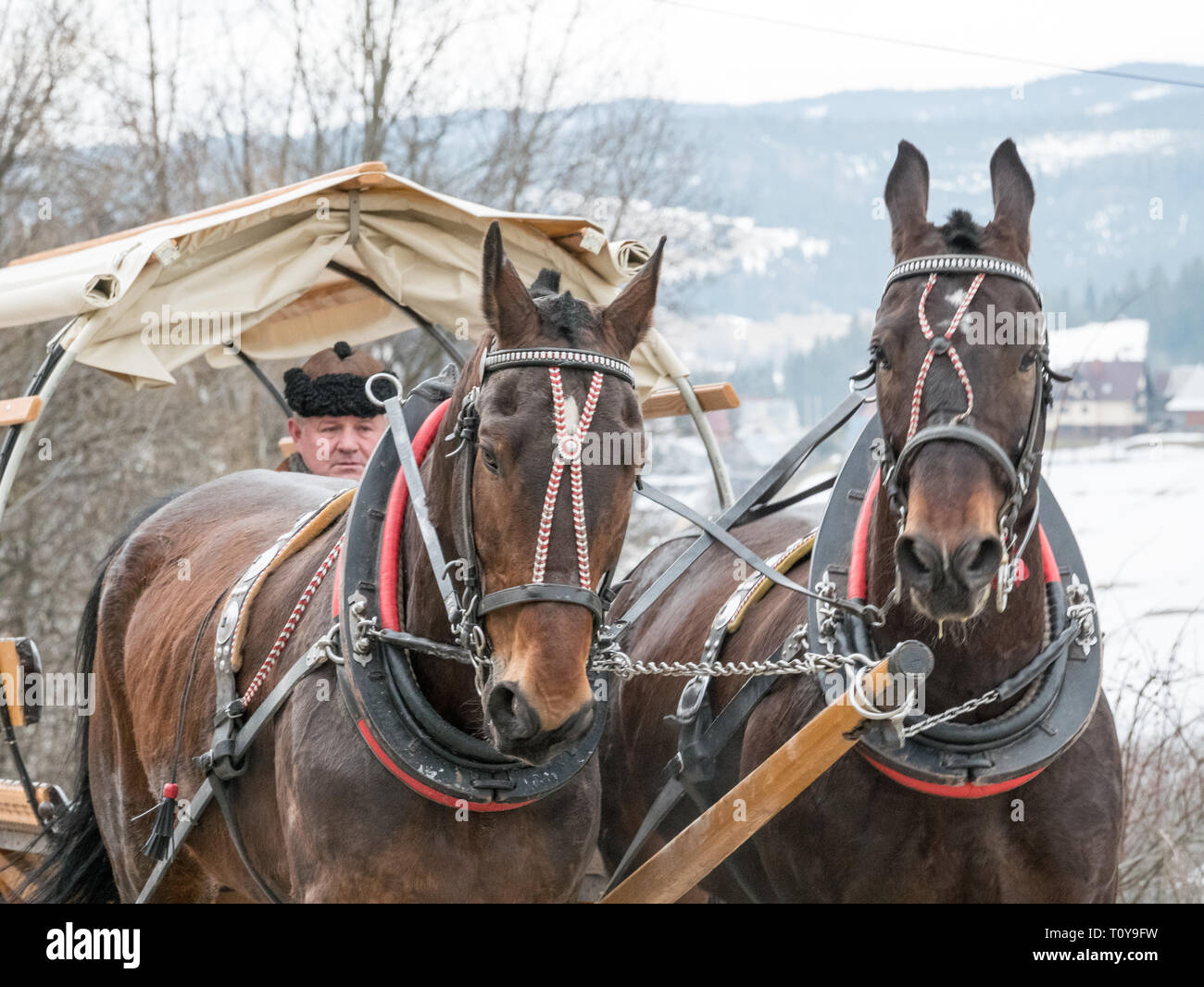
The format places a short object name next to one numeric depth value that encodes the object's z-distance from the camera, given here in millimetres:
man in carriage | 5812
